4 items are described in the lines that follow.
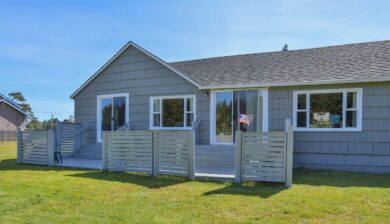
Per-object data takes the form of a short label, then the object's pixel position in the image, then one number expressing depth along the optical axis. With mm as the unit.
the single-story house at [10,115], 37266
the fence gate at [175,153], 10008
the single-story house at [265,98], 11516
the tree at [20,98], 64625
